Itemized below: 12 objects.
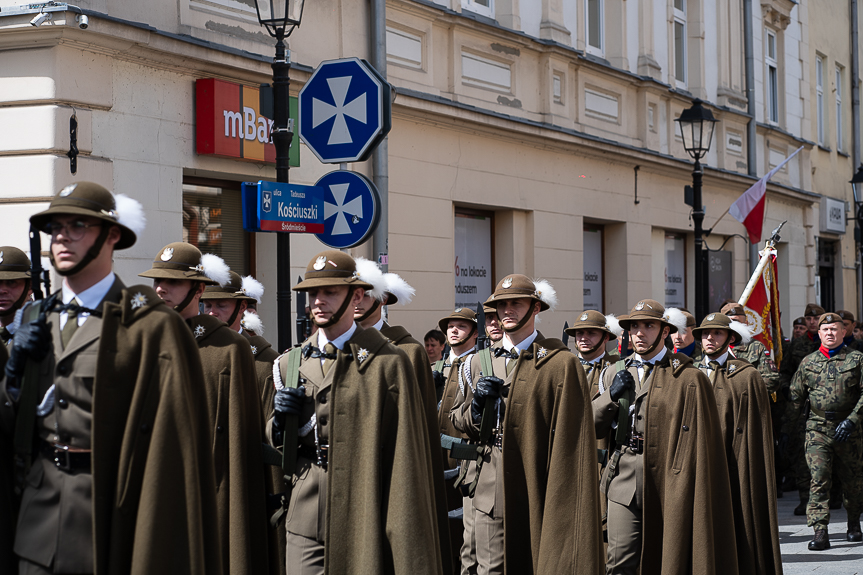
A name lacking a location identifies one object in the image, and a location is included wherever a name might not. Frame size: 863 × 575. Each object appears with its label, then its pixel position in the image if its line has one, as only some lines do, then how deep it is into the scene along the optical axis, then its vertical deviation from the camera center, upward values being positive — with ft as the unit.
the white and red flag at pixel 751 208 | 55.16 +4.49
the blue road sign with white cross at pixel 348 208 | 24.49 +2.10
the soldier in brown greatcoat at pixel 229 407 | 18.19 -1.72
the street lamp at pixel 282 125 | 23.95 +3.89
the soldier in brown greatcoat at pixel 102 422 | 12.02 -1.28
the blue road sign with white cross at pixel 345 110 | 24.77 +4.37
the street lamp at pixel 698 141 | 46.39 +6.68
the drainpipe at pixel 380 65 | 38.06 +8.21
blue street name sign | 22.93 +2.03
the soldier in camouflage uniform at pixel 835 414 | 35.04 -3.73
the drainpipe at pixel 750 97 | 69.92 +12.77
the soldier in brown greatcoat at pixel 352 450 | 16.20 -2.19
